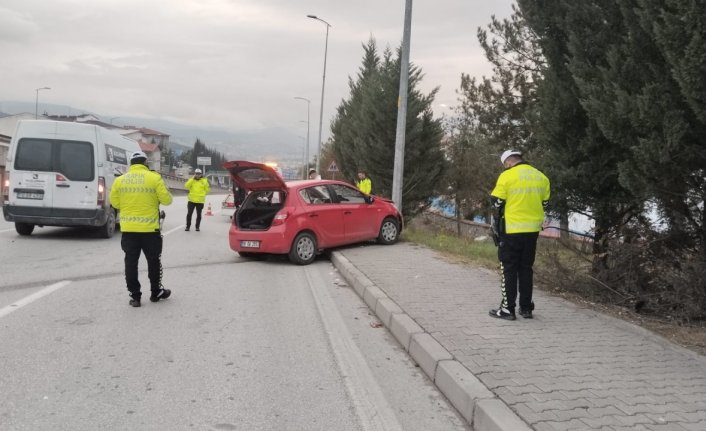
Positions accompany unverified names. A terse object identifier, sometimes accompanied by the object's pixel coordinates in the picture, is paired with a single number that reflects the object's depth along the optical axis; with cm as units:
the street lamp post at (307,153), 6365
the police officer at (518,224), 582
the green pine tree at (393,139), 1853
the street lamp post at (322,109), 3648
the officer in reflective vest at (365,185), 1597
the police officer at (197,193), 1606
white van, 1230
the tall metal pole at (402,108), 1351
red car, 1003
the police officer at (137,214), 668
